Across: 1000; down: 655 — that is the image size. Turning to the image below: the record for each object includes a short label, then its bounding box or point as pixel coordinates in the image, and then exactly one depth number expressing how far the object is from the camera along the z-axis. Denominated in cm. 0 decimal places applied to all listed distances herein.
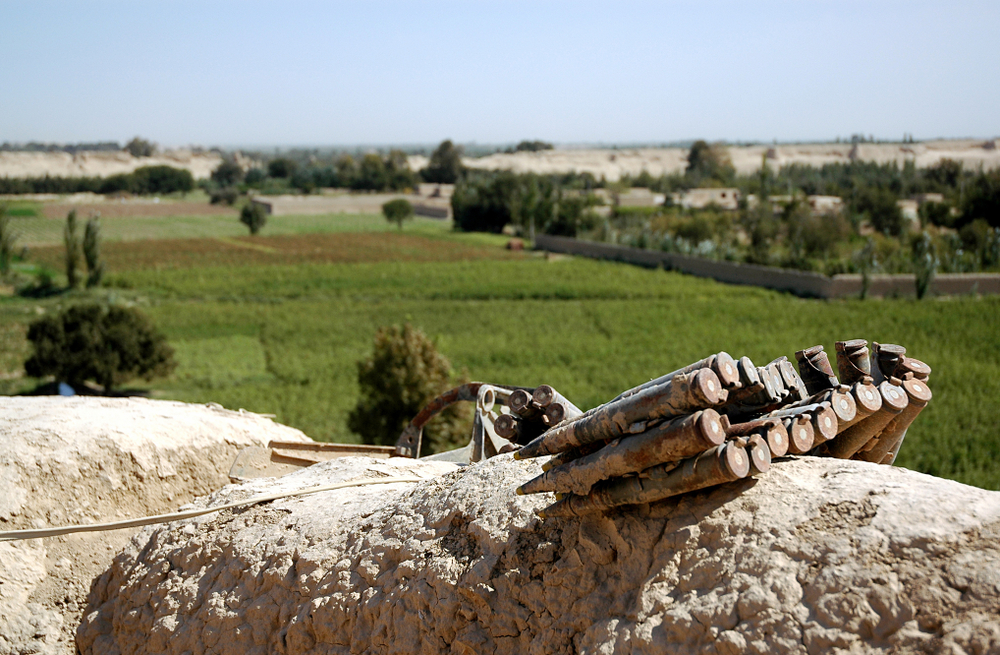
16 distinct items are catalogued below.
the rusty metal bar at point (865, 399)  389
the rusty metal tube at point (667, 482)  340
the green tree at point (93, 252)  4744
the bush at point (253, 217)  7438
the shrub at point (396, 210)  8188
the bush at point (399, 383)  1964
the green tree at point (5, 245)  5000
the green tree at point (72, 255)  4694
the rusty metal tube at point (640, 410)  343
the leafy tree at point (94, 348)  2612
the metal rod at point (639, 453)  338
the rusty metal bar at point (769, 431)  357
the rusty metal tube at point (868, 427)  399
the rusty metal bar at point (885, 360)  426
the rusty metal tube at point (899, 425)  407
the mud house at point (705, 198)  8706
